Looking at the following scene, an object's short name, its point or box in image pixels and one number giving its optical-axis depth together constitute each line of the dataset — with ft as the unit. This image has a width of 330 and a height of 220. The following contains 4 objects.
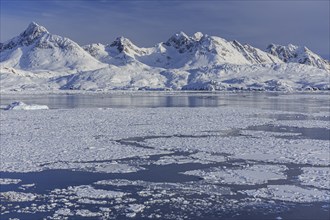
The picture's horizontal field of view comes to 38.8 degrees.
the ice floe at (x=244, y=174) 48.01
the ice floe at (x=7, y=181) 46.73
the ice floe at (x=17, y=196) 40.96
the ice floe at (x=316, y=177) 45.98
